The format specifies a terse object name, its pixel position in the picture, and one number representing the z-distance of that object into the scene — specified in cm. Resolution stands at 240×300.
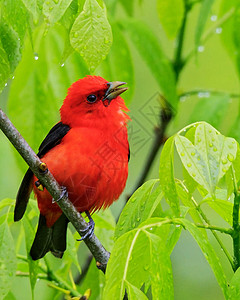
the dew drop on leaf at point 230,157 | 423
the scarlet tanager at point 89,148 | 662
